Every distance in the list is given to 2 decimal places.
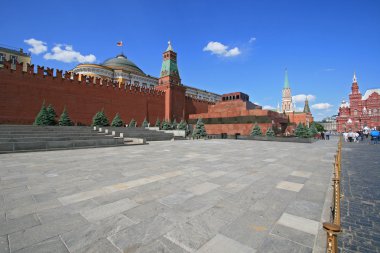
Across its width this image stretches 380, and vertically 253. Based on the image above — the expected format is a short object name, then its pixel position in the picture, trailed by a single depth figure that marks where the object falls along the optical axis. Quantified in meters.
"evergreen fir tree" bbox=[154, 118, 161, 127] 36.89
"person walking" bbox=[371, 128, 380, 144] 22.05
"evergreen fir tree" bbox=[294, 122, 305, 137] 29.03
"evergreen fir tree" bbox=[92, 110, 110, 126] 27.66
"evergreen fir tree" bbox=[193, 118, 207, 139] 29.17
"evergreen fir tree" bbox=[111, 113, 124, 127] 29.87
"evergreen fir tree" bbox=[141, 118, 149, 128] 34.84
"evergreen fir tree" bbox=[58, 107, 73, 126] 24.62
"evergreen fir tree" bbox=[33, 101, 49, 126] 22.81
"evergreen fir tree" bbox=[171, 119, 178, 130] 36.27
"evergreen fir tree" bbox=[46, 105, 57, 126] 23.55
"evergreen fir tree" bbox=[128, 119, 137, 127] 32.66
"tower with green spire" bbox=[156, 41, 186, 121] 41.38
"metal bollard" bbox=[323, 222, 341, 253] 1.73
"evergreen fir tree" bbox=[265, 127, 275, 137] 27.55
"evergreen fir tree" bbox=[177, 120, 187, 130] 32.97
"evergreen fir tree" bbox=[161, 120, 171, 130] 33.78
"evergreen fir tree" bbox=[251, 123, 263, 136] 27.83
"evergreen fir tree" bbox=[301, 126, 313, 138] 28.88
